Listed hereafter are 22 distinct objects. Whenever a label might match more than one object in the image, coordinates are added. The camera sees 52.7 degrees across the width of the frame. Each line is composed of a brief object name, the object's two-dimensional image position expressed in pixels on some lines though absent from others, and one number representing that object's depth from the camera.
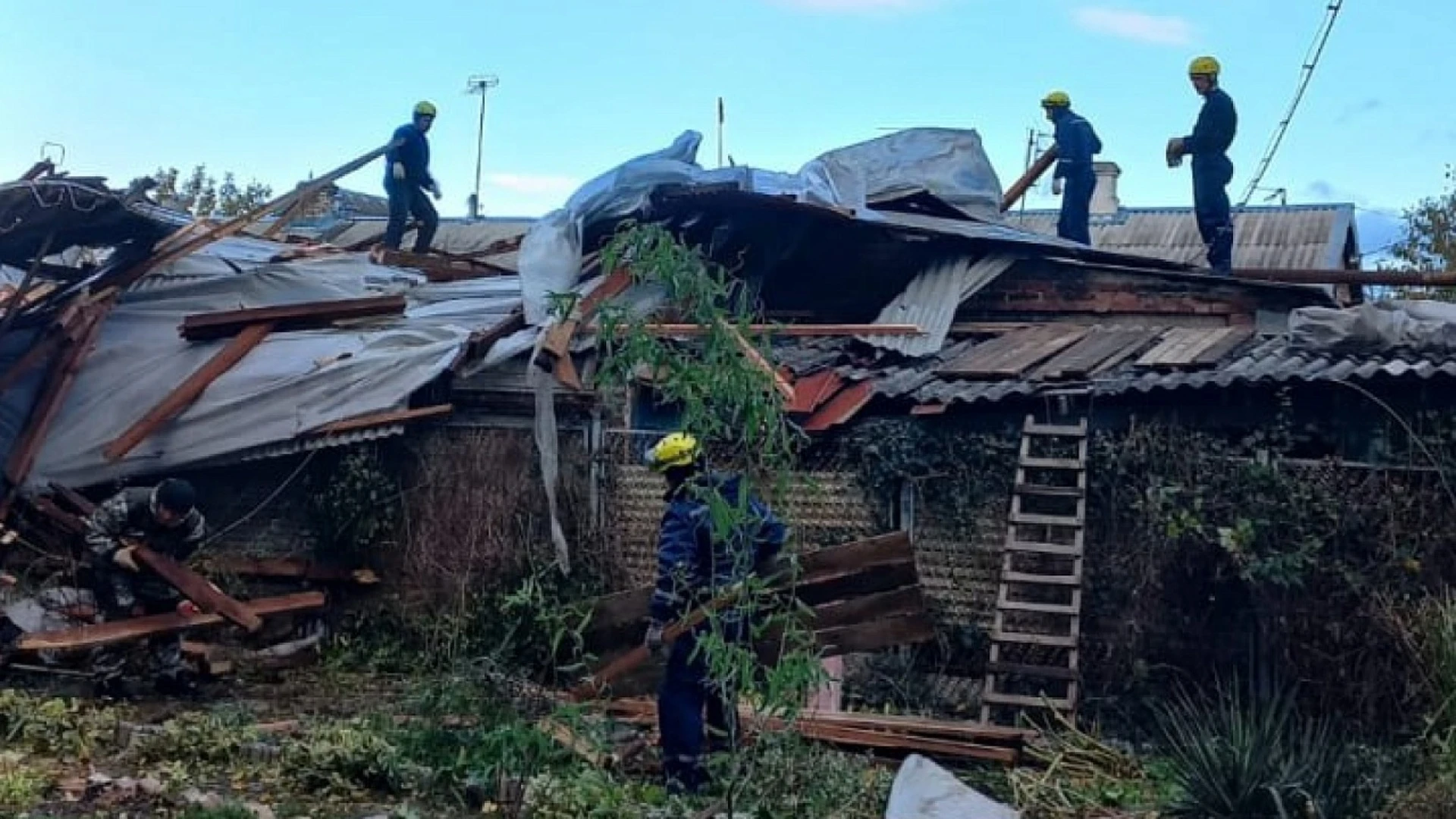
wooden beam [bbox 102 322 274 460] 11.44
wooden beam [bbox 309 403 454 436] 11.09
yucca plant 6.27
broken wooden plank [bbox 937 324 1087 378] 10.27
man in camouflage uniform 9.61
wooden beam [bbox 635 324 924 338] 11.46
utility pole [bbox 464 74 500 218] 30.22
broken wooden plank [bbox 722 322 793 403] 5.59
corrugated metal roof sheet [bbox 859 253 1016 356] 11.42
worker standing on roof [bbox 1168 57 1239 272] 12.23
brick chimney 25.03
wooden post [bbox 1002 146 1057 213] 14.41
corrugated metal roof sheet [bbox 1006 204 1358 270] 19.72
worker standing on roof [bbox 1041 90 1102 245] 13.98
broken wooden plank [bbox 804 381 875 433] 10.10
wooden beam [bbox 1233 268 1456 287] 11.88
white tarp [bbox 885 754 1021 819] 6.75
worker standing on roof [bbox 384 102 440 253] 15.19
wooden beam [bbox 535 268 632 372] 10.58
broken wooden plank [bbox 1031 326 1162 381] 9.95
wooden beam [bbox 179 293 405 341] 12.23
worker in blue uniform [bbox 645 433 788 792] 6.71
